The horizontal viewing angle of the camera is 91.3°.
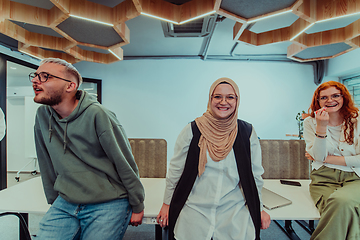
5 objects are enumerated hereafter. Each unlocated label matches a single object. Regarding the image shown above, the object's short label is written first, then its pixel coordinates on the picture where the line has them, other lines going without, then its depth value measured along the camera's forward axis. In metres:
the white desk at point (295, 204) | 1.08
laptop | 1.18
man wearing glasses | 1.05
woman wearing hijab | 1.05
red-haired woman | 1.08
